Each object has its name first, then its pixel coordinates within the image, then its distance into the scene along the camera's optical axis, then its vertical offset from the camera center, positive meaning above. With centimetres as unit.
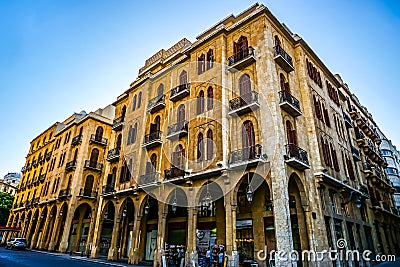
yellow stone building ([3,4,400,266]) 1528 +585
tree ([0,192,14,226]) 5097 +655
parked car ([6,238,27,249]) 2949 -11
